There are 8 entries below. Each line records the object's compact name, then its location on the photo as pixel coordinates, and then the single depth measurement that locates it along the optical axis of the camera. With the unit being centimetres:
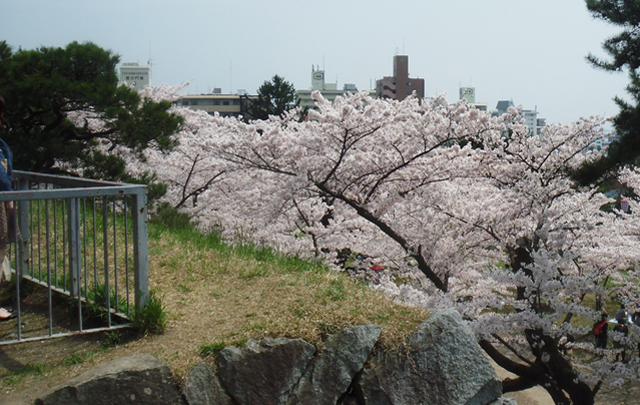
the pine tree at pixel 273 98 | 4175
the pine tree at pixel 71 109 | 910
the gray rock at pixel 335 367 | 359
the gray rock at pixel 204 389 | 338
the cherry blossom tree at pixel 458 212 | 824
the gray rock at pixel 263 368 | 350
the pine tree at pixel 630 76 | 841
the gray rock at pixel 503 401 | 387
